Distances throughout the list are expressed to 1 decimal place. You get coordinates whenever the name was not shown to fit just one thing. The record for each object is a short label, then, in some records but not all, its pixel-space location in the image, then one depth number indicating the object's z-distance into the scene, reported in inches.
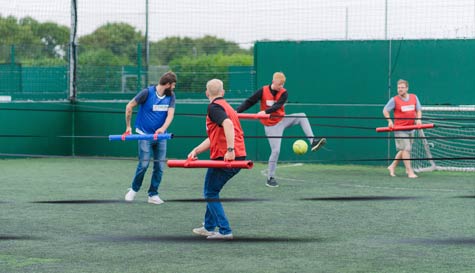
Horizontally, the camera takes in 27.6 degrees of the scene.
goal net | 748.0
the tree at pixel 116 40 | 927.5
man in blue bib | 507.5
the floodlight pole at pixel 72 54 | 867.4
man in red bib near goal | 680.4
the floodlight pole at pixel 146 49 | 863.7
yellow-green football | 655.8
